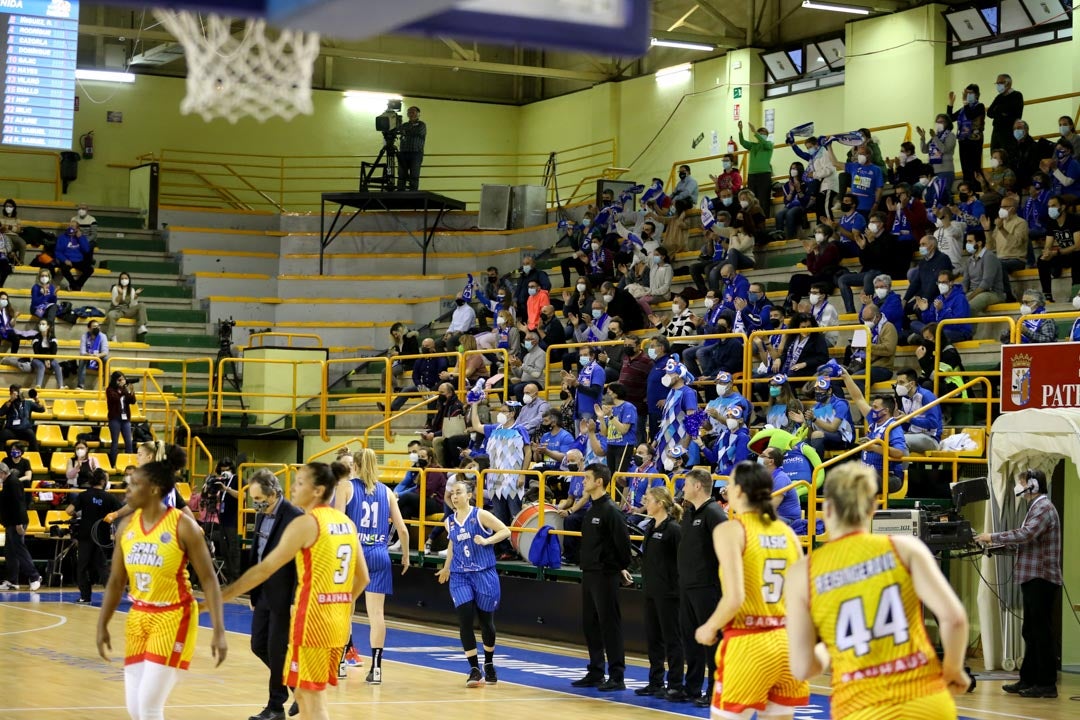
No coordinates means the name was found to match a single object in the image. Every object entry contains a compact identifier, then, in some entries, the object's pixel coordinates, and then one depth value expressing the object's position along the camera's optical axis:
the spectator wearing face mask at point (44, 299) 27.31
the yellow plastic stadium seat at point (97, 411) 25.30
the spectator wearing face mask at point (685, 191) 25.69
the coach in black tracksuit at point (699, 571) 11.23
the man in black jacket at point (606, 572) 13.16
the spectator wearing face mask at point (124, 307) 28.64
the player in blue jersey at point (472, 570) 13.20
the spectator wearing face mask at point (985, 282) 18.23
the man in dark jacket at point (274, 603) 10.24
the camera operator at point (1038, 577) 12.62
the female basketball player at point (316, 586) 8.53
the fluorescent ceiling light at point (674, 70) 31.81
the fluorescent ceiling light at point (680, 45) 29.11
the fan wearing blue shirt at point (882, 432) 14.50
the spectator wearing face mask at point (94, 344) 26.36
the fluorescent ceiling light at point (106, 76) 33.50
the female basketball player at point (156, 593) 7.73
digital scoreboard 15.69
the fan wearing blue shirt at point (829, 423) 15.62
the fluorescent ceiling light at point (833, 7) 25.88
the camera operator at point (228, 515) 21.14
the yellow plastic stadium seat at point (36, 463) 23.66
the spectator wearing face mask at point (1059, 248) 17.94
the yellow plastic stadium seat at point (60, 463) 23.94
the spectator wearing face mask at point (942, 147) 21.30
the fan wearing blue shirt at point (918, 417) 15.07
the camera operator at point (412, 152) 31.16
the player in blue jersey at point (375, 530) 12.75
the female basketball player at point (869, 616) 5.50
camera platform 31.34
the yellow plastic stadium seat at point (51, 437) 24.59
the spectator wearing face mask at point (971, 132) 21.09
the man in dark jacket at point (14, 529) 20.69
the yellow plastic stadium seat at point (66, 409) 24.98
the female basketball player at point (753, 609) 7.38
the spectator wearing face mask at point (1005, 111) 20.98
